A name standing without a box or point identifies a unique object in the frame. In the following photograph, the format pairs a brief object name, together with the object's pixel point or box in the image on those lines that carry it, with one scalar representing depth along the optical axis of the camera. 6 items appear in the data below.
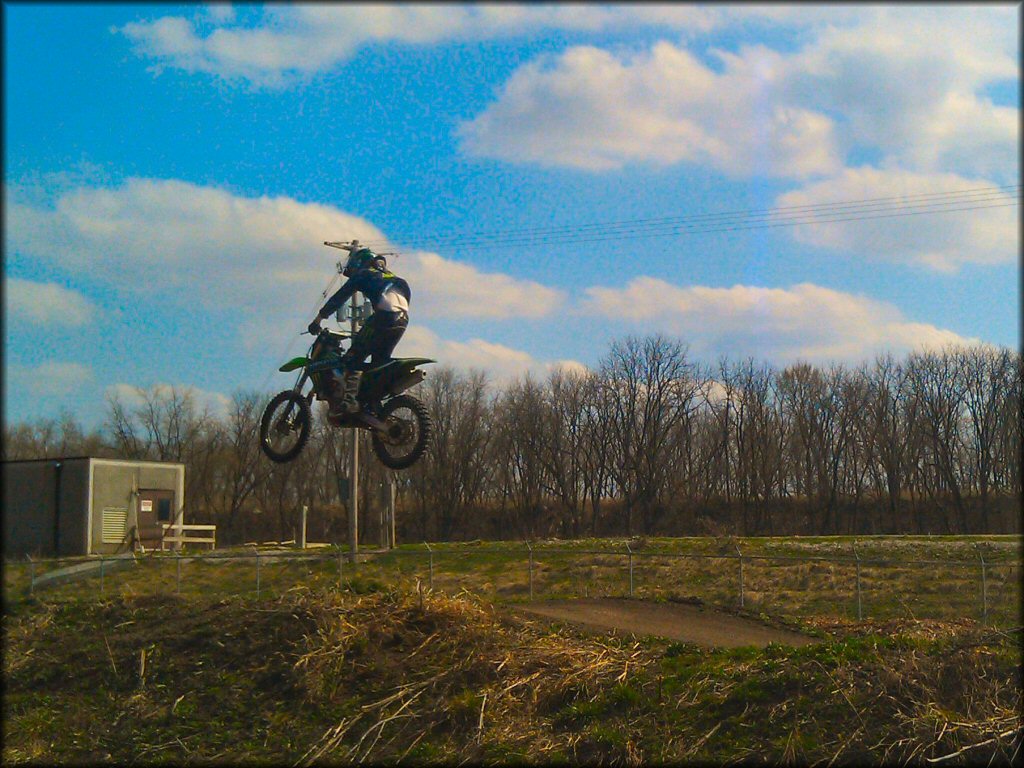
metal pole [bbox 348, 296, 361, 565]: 22.91
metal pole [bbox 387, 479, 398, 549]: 27.51
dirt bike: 16.23
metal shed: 34.56
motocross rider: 16.62
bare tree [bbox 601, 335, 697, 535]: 54.56
